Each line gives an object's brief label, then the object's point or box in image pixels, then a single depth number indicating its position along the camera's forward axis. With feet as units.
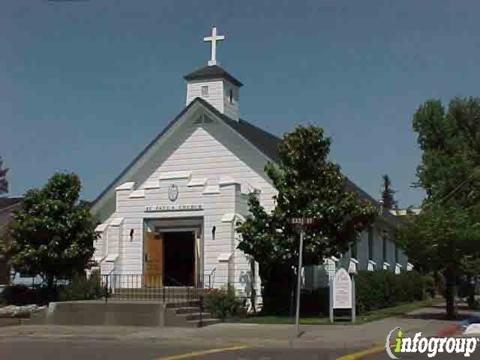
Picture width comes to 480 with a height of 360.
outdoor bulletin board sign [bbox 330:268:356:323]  77.77
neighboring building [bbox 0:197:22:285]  101.02
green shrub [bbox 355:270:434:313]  92.89
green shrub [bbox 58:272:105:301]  88.84
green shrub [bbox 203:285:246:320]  82.69
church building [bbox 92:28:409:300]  92.73
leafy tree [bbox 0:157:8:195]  250.86
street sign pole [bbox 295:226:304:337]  63.40
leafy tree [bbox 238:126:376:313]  80.23
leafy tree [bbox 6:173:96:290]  90.43
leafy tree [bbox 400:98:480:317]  77.92
